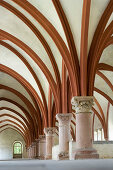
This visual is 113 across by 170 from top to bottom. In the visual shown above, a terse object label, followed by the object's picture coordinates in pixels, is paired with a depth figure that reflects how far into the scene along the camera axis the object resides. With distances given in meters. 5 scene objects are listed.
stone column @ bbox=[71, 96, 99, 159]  10.07
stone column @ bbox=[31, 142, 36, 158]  29.68
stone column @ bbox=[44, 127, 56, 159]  17.95
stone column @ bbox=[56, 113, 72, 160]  13.35
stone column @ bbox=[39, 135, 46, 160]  21.72
